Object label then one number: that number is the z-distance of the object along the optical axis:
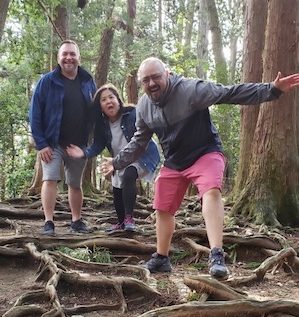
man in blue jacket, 3.64
